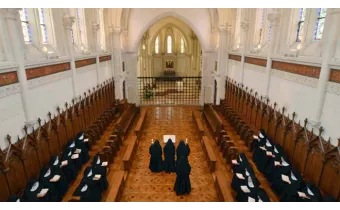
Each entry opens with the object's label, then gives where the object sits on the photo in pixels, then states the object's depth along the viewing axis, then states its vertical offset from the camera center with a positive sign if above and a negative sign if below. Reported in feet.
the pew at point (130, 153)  26.81 -13.21
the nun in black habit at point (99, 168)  22.06 -11.94
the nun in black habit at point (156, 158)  26.63 -13.03
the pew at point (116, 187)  20.37 -13.39
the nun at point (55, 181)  19.92 -11.98
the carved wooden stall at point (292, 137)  18.65 -9.79
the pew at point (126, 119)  35.38 -13.12
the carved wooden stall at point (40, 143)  18.70 -9.95
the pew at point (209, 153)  26.91 -13.25
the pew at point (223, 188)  20.42 -13.39
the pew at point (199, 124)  37.20 -13.48
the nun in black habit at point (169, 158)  26.66 -13.00
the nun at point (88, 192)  18.46 -12.34
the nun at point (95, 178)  20.85 -12.08
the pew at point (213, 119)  35.25 -12.76
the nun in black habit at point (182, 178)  22.24 -13.05
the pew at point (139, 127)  36.65 -13.34
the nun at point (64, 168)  21.86 -12.19
